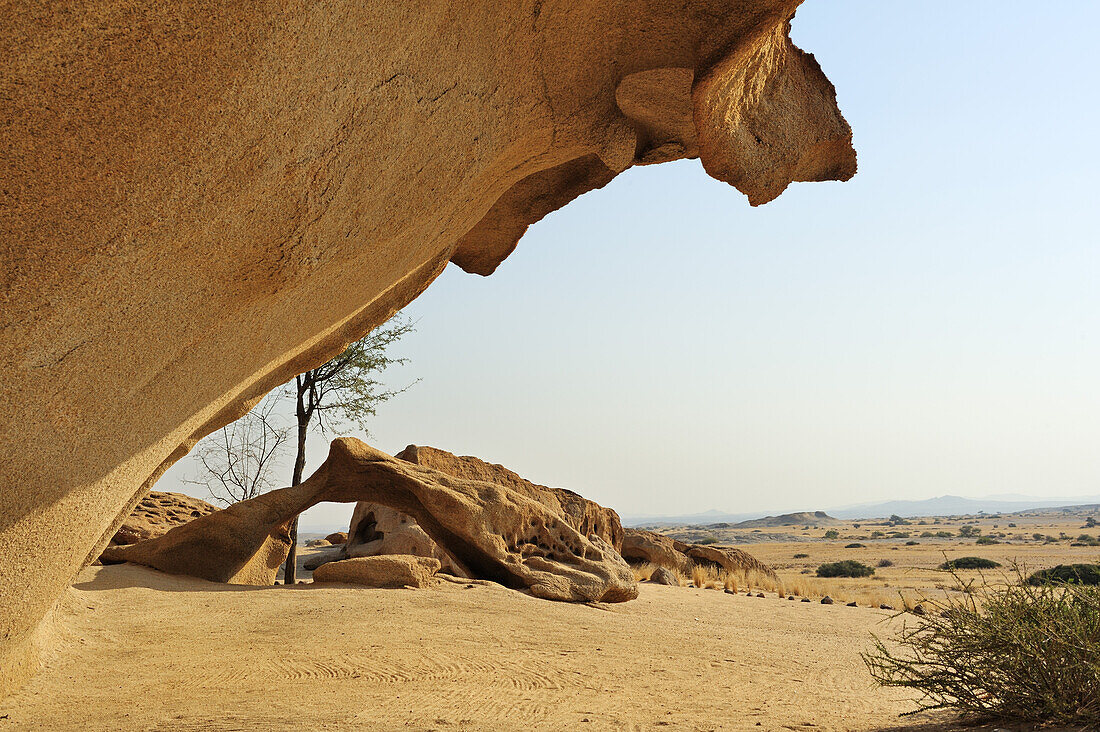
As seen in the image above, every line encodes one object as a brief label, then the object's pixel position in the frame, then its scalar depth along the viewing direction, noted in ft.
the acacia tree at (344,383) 51.03
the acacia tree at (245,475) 53.21
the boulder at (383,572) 29.96
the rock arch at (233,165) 9.75
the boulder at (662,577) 49.44
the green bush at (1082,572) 60.31
